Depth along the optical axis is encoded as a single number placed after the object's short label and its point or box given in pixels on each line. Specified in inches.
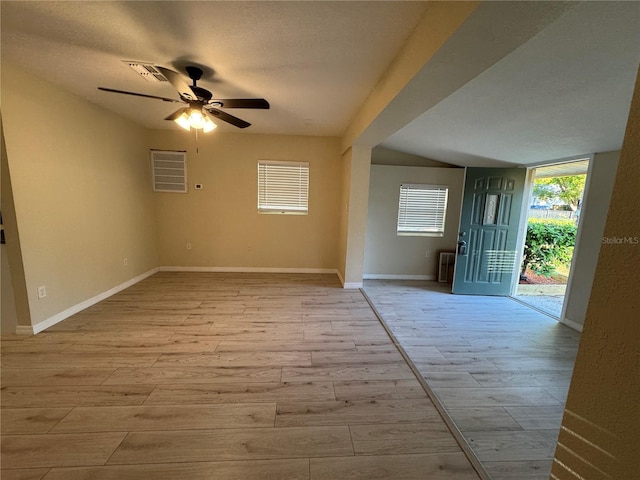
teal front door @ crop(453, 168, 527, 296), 163.2
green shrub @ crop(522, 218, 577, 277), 218.7
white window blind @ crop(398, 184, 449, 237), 192.9
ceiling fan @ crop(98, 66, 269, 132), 87.4
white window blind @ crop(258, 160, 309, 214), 185.6
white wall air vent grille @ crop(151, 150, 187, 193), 177.6
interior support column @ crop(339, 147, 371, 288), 155.9
